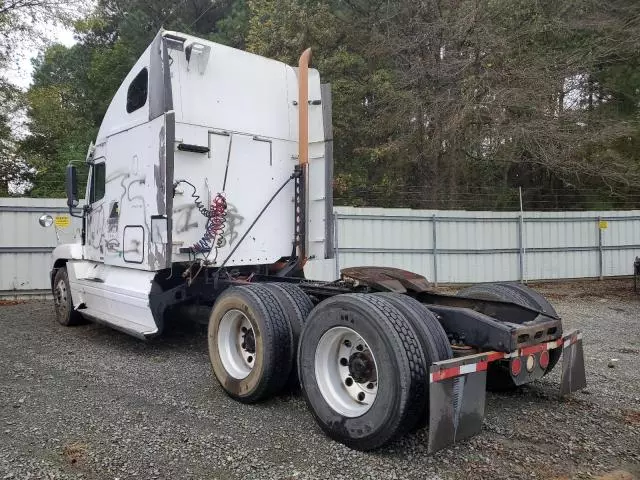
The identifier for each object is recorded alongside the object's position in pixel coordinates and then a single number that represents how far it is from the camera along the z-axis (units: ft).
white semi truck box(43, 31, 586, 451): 11.19
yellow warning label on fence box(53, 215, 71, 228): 30.83
